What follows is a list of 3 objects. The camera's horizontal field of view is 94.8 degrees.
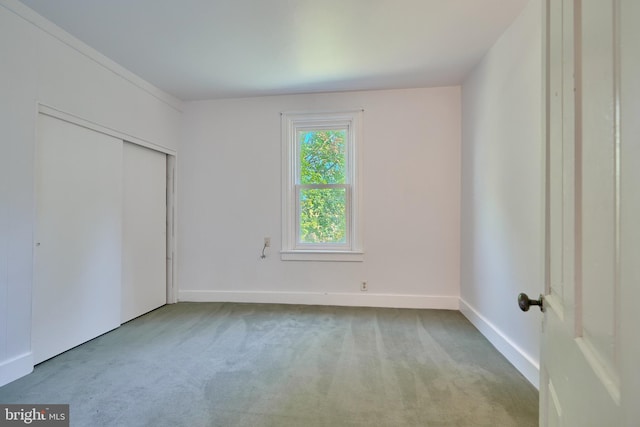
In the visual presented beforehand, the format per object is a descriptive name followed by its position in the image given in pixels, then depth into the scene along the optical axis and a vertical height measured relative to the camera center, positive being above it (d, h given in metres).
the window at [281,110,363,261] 3.61 +0.34
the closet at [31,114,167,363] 2.26 -0.20
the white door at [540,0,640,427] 0.43 +0.00
